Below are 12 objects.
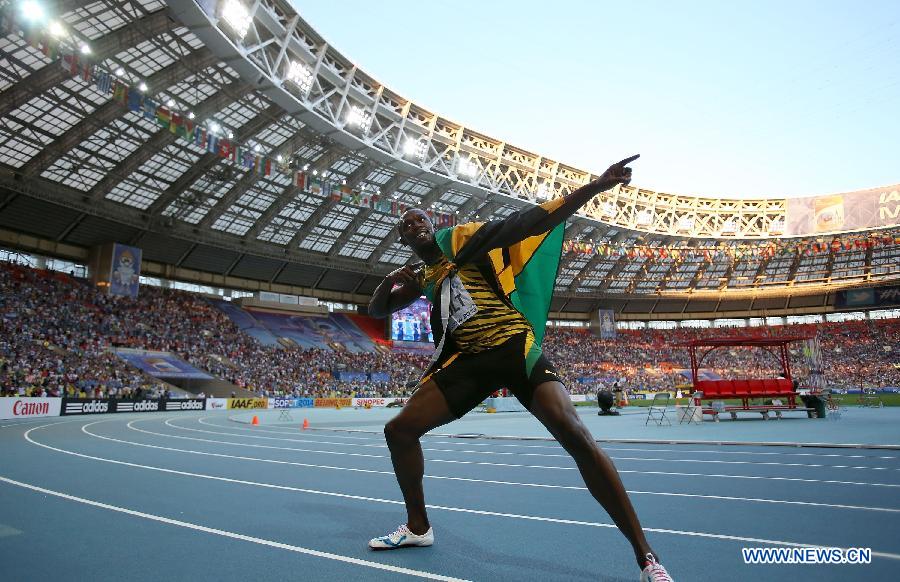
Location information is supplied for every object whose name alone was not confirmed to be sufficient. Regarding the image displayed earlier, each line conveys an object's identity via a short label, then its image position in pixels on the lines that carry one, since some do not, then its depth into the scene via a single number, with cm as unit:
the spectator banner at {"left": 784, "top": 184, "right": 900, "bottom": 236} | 5012
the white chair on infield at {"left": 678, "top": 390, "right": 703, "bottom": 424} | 1773
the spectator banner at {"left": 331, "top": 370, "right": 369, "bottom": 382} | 4772
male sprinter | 326
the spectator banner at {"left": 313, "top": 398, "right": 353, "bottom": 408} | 4122
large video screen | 5596
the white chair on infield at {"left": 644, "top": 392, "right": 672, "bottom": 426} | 1854
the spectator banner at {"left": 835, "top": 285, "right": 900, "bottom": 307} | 6406
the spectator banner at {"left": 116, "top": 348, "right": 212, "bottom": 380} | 3603
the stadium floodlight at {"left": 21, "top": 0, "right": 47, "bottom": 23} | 1806
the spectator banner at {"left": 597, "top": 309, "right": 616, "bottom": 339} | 6944
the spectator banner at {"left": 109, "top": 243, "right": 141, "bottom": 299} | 3991
